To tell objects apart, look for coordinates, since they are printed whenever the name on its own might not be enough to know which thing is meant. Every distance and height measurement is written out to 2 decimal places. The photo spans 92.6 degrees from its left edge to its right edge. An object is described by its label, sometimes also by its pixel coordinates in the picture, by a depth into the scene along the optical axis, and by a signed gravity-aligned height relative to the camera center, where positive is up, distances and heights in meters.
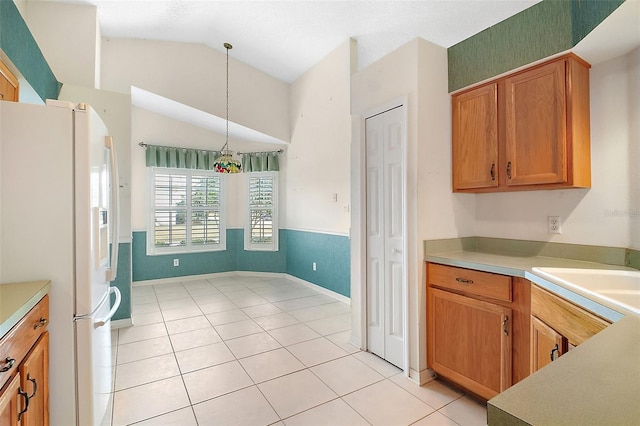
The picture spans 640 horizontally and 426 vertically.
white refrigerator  1.30 -0.04
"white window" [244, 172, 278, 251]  5.53 +0.06
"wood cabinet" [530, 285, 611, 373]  1.18 -0.48
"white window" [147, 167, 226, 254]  5.06 +0.08
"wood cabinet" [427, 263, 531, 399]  1.69 -0.70
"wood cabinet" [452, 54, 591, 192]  1.77 +0.54
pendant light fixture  4.07 +0.68
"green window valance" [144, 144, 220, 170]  4.92 +0.98
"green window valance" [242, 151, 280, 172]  5.41 +0.96
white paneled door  2.29 -0.16
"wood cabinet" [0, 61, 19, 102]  1.83 +0.84
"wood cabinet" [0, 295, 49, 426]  0.95 -0.55
